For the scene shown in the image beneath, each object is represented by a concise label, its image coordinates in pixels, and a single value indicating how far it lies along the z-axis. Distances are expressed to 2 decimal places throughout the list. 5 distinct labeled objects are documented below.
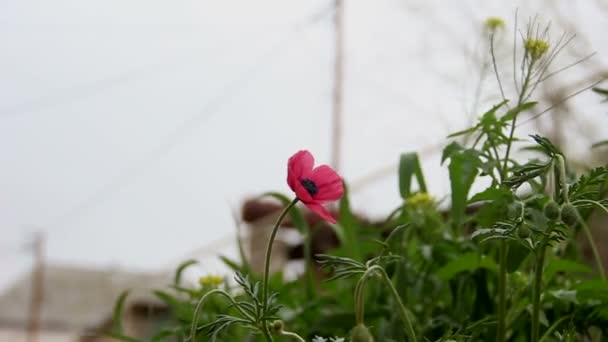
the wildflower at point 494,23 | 0.78
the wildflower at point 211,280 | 0.86
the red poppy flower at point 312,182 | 0.45
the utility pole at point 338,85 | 3.74
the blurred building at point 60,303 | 5.21
